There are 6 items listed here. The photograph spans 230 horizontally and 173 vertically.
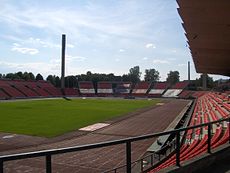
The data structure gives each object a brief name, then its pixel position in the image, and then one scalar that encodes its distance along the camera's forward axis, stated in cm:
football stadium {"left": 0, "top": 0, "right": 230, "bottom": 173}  329
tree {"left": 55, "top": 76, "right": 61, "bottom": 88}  8676
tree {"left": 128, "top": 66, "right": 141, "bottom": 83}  11491
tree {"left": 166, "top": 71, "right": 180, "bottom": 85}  12288
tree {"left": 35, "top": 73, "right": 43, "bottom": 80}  9598
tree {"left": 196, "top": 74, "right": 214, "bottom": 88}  8870
